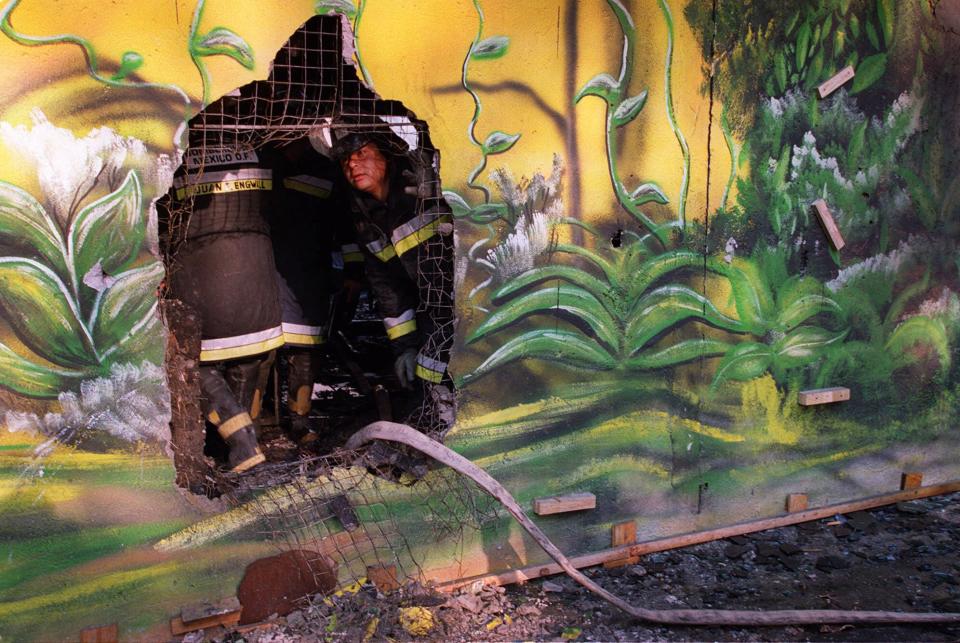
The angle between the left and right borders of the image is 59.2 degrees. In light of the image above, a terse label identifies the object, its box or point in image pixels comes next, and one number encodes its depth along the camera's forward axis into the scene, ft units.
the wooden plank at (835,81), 16.56
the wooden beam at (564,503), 15.08
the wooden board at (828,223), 16.99
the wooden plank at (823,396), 17.35
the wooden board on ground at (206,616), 12.80
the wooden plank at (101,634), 12.28
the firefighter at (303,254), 17.30
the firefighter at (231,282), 14.98
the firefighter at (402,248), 15.05
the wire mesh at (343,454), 13.23
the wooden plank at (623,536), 15.99
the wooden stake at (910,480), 19.11
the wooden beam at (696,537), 15.04
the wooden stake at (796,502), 17.72
